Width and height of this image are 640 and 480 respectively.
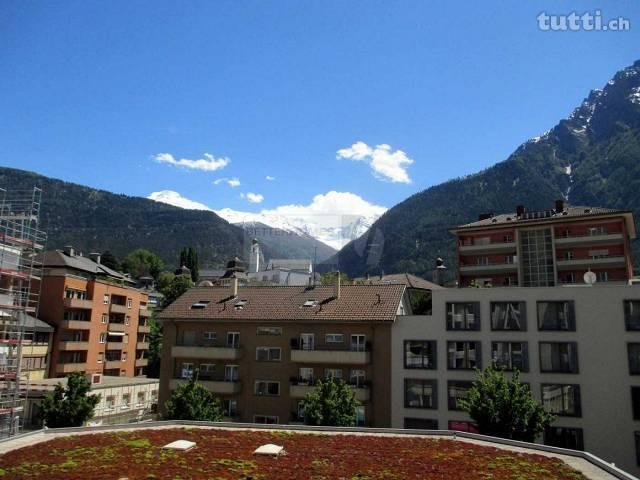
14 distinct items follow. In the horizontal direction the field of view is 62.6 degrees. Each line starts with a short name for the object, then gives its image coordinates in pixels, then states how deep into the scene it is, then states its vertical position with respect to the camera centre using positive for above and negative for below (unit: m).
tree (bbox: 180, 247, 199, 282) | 169.25 +25.34
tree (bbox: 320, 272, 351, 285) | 91.44 +11.89
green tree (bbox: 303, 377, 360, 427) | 33.69 -3.97
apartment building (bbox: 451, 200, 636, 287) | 76.31 +15.35
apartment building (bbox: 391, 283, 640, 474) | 36.78 -0.64
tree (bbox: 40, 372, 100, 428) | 36.44 -4.54
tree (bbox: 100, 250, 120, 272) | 140.38 +20.81
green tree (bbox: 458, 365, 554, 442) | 29.94 -3.60
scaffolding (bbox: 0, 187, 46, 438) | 35.31 +3.96
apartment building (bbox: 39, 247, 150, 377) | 63.50 +3.02
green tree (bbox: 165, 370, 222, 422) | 34.94 -4.18
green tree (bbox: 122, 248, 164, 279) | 174.14 +25.21
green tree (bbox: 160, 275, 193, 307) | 123.94 +12.41
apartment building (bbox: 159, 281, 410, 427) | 42.81 -0.34
